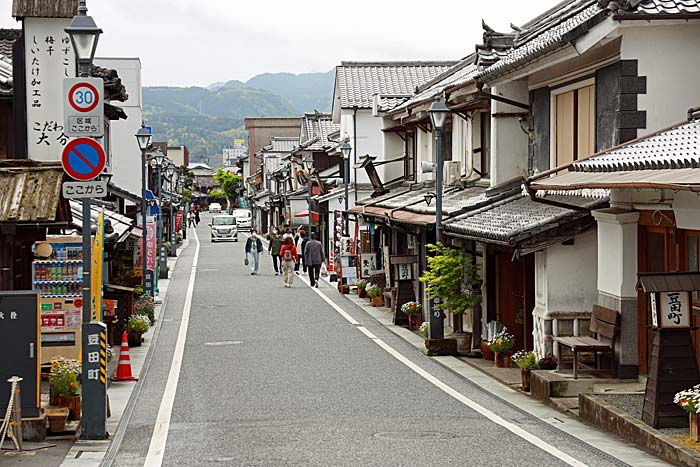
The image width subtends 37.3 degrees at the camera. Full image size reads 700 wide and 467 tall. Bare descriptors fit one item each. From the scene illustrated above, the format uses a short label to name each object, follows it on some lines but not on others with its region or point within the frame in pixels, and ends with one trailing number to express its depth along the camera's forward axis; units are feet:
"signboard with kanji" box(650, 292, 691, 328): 38.34
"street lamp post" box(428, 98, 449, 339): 68.03
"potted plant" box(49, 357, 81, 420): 42.75
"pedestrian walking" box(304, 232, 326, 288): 124.67
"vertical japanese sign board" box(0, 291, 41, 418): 40.40
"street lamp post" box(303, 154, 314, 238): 154.92
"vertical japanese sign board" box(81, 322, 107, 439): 40.83
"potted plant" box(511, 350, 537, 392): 53.31
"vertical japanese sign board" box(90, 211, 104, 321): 45.27
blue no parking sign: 41.27
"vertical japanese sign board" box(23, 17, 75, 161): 57.16
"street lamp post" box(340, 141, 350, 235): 121.08
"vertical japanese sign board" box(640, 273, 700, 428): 38.17
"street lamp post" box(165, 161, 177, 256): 197.26
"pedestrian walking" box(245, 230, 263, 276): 145.59
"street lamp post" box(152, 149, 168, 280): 139.23
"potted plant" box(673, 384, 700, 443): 35.45
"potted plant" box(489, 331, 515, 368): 61.52
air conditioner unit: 86.07
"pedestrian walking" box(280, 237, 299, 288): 120.16
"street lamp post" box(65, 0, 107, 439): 40.37
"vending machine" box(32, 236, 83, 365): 55.21
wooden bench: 48.85
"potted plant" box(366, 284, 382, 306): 103.17
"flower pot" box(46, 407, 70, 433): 40.83
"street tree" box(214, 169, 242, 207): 492.13
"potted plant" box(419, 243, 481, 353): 68.23
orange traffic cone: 57.57
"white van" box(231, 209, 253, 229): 324.60
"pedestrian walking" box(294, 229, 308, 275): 143.41
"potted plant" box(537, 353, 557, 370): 53.57
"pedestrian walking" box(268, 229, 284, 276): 145.48
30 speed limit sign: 41.06
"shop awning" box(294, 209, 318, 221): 193.48
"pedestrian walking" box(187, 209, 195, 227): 383.45
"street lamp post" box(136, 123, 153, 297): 101.52
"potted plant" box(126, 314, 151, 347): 73.20
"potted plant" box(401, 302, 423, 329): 84.02
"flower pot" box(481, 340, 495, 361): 65.62
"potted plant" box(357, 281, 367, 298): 111.86
